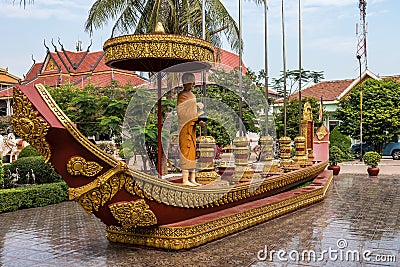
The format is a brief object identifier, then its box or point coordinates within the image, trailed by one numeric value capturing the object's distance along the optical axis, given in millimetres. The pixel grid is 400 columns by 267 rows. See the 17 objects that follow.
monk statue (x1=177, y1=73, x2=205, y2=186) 5516
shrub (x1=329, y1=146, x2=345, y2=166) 15180
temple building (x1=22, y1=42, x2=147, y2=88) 21925
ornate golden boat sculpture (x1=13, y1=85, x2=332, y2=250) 4203
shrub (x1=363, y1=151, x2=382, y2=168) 14266
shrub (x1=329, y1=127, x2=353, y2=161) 21458
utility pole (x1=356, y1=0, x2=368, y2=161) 19911
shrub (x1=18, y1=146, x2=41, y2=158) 12133
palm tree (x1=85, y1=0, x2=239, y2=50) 11176
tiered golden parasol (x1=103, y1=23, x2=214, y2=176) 5074
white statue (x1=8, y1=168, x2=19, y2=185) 9996
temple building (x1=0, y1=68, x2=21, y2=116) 23531
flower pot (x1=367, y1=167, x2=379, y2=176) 14094
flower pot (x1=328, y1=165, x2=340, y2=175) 14758
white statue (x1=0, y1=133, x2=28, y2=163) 15098
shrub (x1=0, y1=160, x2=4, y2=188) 8688
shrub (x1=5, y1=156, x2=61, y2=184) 10125
